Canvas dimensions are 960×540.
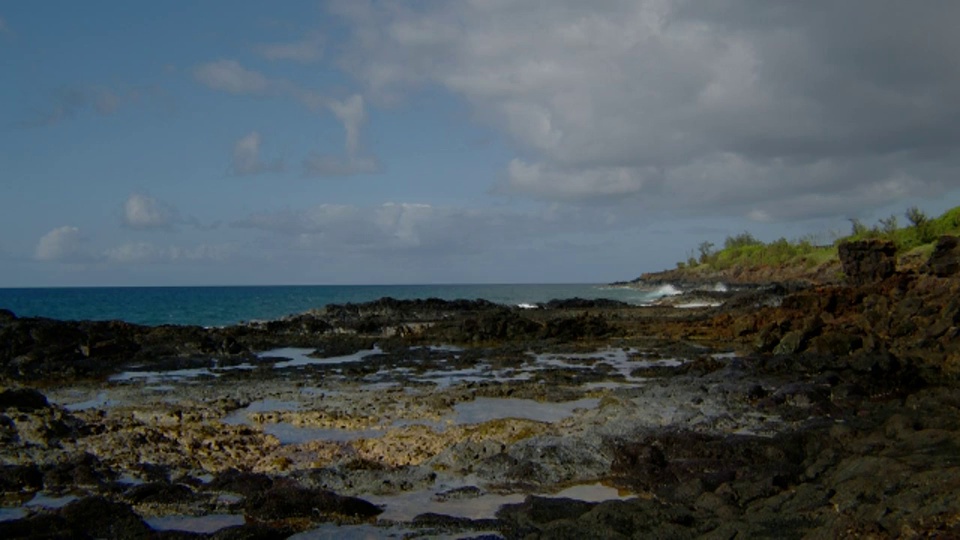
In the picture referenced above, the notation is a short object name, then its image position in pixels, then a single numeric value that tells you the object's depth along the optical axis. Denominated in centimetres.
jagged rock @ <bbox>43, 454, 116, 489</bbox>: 959
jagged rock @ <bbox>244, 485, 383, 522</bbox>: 830
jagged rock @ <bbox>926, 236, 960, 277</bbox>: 2438
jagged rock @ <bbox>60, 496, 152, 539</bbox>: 763
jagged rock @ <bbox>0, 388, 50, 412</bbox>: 1366
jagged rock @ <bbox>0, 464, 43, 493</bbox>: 930
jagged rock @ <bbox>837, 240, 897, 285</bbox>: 3162
